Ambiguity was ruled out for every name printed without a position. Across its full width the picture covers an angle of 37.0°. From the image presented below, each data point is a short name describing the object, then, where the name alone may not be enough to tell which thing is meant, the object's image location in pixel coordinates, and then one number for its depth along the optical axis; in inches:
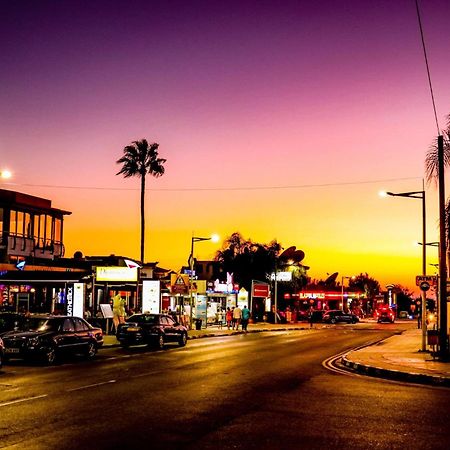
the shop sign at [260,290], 2439.7
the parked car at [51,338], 832.9
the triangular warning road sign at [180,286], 1529.3
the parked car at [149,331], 1152.2
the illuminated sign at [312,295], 3937.5
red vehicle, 3116.9
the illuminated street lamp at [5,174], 984.5
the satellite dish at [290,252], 3823.3
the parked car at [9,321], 988.9
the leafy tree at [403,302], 6146.2
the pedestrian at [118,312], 1397.6
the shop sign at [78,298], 1337.4
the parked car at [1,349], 743.7
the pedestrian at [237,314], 1847.9
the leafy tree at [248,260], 3137.3
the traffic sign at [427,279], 965.2
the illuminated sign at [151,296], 1569.9
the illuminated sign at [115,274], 1487.5
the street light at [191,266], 1724.7
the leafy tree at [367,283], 6245.1
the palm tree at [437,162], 880.9
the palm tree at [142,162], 2380.7
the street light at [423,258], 1000.9
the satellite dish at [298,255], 3934.1
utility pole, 871.7
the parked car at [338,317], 2982.3
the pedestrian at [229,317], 1942.9
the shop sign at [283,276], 3100.4
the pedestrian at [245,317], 1833.2
